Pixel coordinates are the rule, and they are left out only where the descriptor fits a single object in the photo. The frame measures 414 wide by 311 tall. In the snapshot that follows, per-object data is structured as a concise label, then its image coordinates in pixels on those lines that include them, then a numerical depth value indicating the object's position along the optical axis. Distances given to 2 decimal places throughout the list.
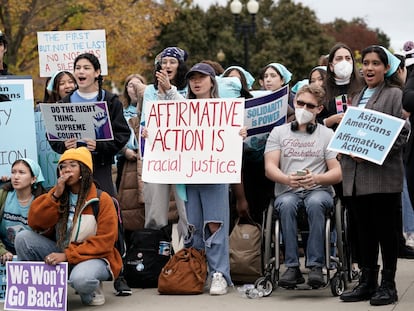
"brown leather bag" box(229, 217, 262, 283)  8.55
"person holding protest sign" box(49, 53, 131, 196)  8.35
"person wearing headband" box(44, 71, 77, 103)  9.28
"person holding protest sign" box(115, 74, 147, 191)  9.52
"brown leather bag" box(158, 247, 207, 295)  8.23
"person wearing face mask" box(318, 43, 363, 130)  8.87
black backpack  8.58
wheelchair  7.80
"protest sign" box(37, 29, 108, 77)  11.30
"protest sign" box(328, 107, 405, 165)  7.30
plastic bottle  7.96
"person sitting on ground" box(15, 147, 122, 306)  7.66
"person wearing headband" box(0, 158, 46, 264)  8.17
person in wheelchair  7.83
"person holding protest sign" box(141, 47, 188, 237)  8.65
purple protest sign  7.48
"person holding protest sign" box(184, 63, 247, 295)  8.30
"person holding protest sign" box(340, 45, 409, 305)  7.42
